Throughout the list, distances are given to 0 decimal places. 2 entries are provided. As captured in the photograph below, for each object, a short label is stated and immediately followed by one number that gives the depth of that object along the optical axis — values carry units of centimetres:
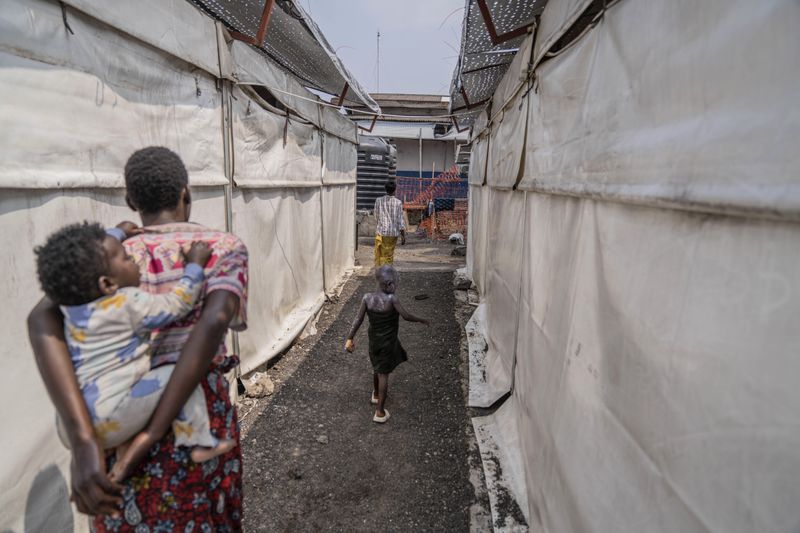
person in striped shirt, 729
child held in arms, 111
